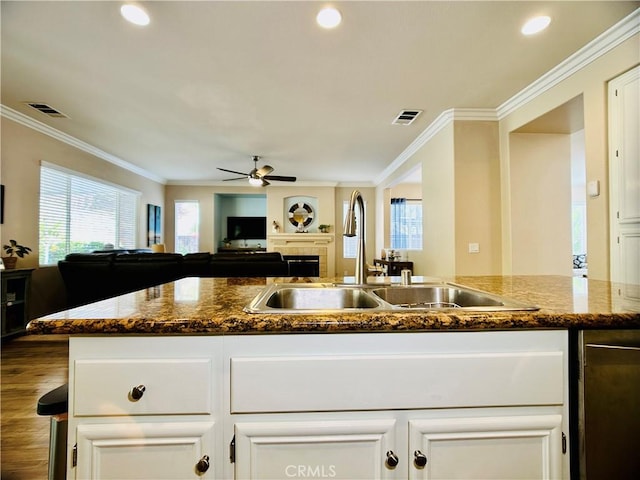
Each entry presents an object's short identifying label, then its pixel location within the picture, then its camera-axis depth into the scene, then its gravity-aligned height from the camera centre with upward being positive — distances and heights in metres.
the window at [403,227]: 7.59 +0.46
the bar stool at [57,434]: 0.84 -0.51
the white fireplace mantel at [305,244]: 7.86 +0.05
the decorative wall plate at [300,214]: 8.15 +0.82
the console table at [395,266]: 5.45 -0.35
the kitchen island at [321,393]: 0.78 -0.37
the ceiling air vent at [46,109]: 3.44 +1.56
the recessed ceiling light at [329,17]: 2.01 +1.51
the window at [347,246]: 8.20 +0.00
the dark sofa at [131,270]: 3.61 -0.29
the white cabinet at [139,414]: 0.77 -0.42
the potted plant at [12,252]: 3.48 -0.07
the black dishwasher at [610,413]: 0.81 -0.43
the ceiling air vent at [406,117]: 3.66 +1.57
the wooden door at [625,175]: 2.21 +0.52
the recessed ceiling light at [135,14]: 1.98 +1.51
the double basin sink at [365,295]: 1.30 -0.21
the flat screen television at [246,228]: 8.47 +0.49
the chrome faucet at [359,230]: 1.33 +0.07
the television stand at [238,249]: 8.05 -0.08
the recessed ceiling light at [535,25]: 2.12 +1.54
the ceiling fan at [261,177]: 5.03 +1.15
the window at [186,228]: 7.91 +0.46
